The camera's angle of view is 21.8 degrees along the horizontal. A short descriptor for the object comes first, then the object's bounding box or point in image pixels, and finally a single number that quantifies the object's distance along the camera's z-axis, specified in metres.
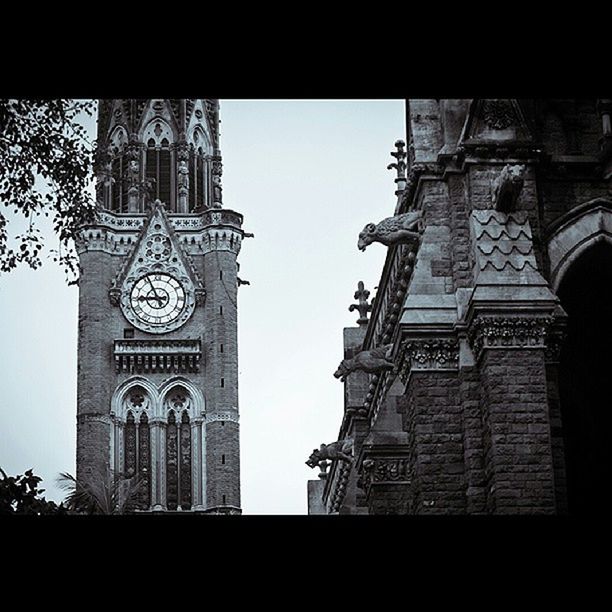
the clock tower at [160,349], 90.69
